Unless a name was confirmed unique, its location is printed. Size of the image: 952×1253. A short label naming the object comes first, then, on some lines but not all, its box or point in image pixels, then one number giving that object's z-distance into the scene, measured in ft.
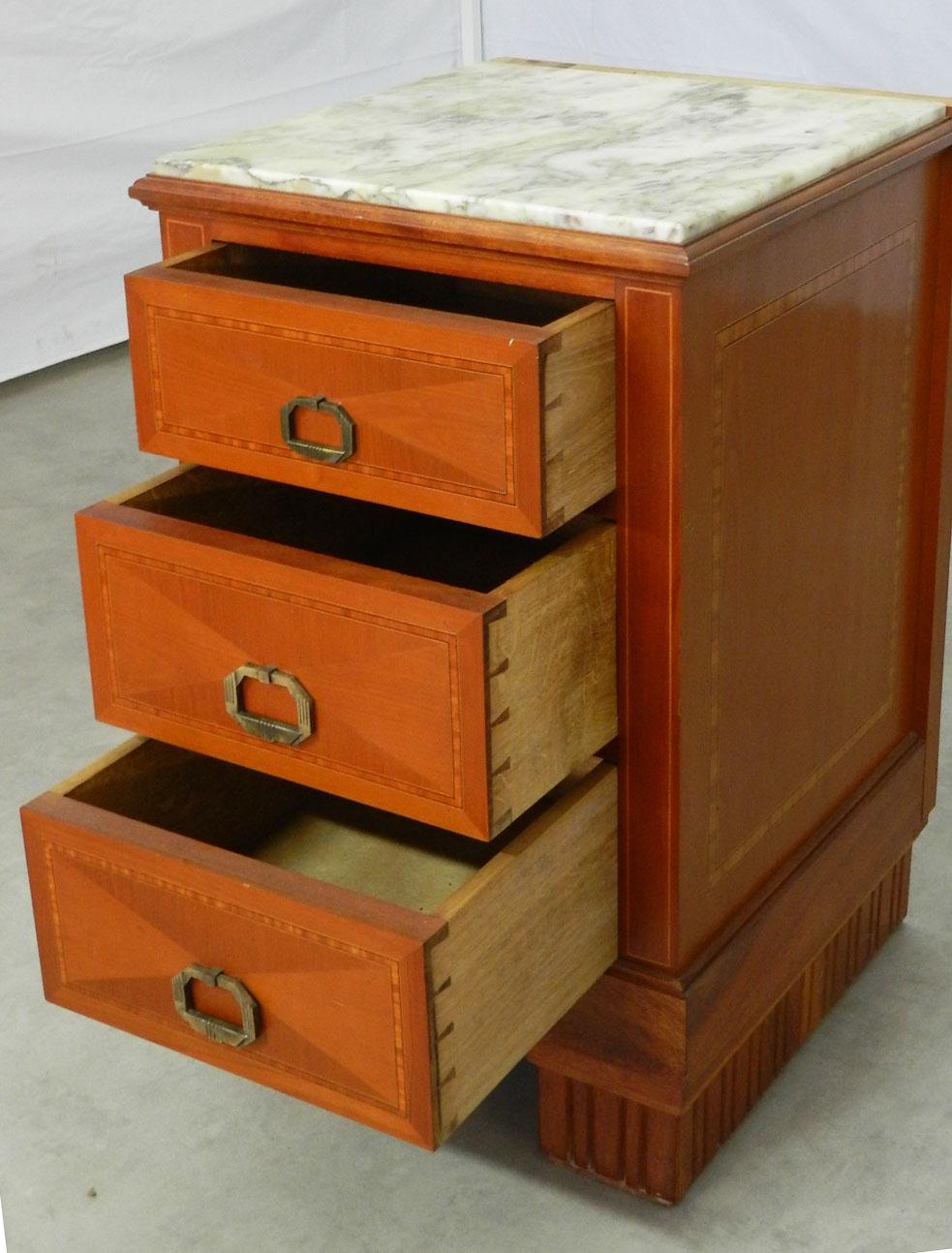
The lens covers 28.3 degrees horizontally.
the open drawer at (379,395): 3.88
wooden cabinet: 4.00
